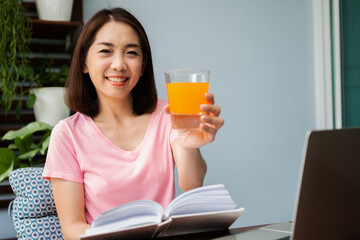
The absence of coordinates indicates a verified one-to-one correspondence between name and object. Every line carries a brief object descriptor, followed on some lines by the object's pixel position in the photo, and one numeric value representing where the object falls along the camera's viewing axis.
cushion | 1.56
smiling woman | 1.44
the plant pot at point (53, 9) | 2.21
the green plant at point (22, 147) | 1.98
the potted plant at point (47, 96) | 2.16
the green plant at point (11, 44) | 2.06
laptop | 0.68
